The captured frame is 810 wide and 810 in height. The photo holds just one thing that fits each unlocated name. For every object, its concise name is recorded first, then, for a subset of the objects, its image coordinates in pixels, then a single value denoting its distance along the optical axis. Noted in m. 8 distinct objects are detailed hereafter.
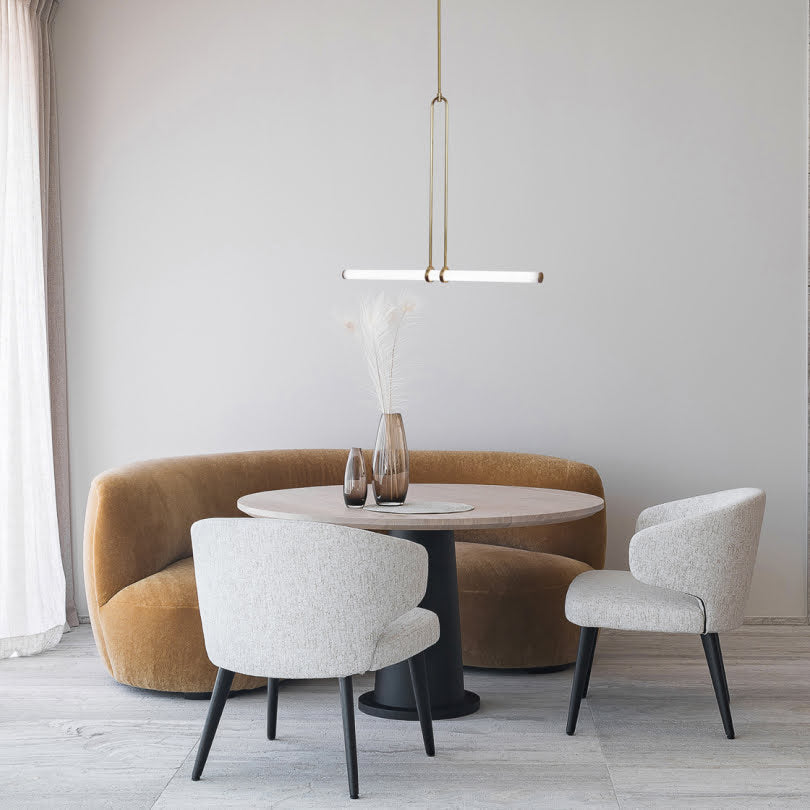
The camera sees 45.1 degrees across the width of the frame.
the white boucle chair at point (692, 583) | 2.82
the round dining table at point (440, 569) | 2.93
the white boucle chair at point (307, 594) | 2.38
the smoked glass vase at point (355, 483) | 2.96
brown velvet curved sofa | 3.32
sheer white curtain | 3.92
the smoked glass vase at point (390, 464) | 3.06
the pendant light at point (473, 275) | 3.17
